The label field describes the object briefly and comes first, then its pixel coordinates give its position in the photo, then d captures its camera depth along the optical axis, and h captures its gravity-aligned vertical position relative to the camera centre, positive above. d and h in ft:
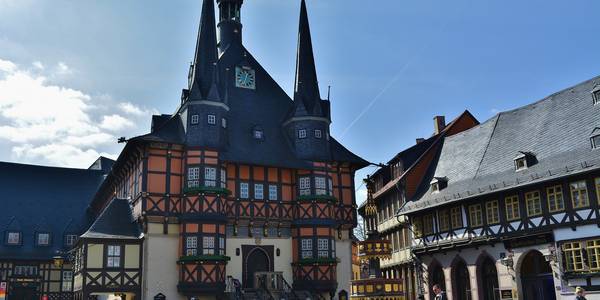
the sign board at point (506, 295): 106.42 -0.87
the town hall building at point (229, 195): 117.08 +20.29
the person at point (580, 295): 48.44 -0.57
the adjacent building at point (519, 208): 96.07 +14.01
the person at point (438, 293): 61.36 -0.17
